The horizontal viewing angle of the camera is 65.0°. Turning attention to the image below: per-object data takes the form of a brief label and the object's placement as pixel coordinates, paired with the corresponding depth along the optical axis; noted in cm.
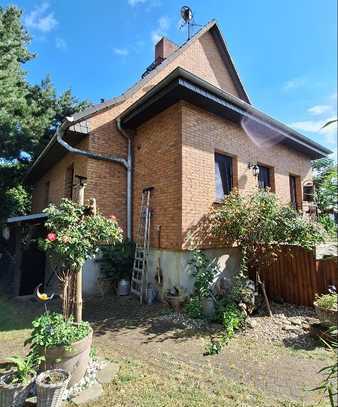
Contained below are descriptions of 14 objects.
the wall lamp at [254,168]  822
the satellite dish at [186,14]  998
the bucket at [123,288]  706
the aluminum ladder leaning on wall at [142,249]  683
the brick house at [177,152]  643
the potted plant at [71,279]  309
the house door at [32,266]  834
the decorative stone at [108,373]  326
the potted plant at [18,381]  270
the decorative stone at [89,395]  288
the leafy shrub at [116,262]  726
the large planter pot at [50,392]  266
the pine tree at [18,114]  1111
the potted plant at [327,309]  431
